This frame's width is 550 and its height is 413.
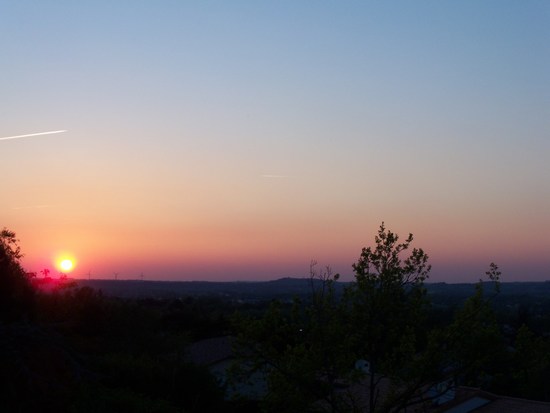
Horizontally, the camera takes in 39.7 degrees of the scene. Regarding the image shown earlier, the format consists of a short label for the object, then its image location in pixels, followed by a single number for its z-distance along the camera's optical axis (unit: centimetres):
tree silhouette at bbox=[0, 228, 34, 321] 2962
